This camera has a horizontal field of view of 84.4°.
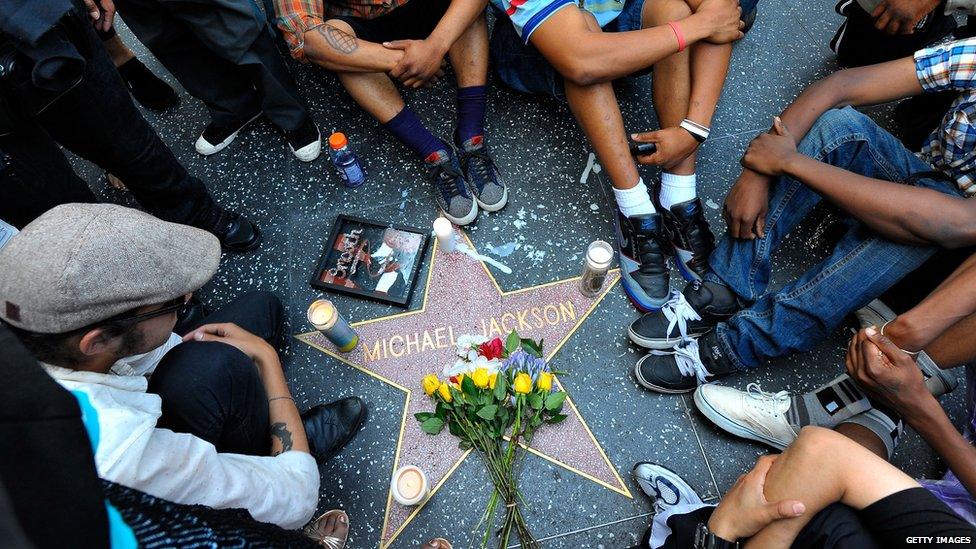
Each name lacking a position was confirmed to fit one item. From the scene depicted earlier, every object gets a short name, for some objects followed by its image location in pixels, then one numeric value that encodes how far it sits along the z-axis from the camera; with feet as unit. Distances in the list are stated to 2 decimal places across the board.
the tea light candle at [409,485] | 5.60
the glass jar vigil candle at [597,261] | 6.37
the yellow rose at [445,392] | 6.15
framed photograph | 7.30
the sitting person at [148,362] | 3.51
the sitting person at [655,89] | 6.40
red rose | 6.50
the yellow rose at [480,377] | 6.10
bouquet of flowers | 5.90
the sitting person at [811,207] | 5.45
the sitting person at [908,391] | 4.80
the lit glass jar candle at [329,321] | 6.25
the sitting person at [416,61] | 6.97
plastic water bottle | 7.17
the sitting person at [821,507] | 3.87
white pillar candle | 6.96
